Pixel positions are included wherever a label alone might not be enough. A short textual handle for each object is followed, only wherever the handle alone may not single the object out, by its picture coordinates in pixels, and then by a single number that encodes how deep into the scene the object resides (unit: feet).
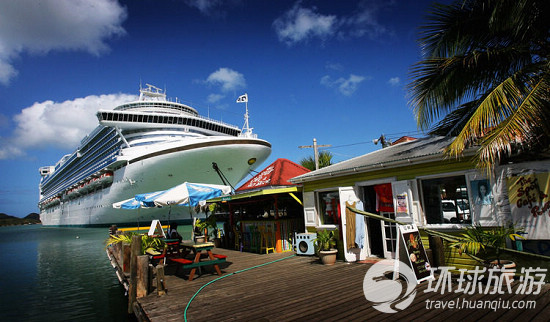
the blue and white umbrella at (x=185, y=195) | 29.40
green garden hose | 16.21
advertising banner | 16.65
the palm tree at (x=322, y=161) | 93.30
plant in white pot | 25.98
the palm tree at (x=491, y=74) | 15.65
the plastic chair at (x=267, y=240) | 35.88
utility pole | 71.72
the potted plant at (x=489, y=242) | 16.90
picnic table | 23.54
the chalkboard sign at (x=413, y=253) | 18.10
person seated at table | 32.27
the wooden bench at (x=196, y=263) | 23.40
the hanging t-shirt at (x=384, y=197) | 25.68
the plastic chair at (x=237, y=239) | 41.04
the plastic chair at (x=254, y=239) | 37.53
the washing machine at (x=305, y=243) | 30.45
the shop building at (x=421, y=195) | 17.26
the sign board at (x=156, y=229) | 45.91
